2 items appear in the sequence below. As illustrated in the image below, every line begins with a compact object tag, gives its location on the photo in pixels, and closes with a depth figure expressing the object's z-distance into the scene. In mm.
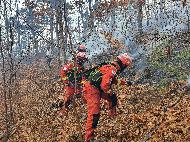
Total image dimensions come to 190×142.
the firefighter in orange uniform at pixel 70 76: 10609
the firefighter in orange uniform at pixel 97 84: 7659
